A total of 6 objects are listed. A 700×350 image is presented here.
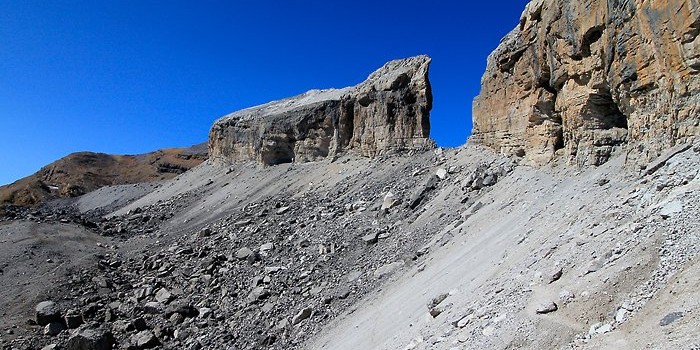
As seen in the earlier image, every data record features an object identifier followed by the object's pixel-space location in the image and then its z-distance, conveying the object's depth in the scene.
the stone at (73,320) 16.56
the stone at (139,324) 16.06
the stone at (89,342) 14.70
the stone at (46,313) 16.62
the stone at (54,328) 15.95
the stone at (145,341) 14.94
